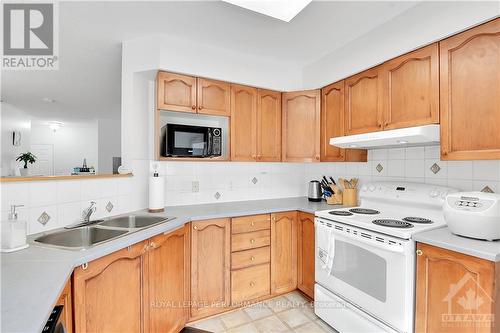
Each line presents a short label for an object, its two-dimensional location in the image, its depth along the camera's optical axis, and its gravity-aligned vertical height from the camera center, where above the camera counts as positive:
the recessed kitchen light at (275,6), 1.42 +0.93
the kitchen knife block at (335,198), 2.52 -0.33
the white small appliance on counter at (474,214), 1.25 -0.25
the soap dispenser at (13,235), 1.21 -0.34
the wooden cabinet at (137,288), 1.15 -0.69
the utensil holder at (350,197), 2.48 -0.31
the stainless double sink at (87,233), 1.48 -0.43
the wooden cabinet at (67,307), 0.97 -0.58
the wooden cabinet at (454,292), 1.14 -0.63
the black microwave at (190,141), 2.11 +0.22
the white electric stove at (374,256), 1.46 -0.60
